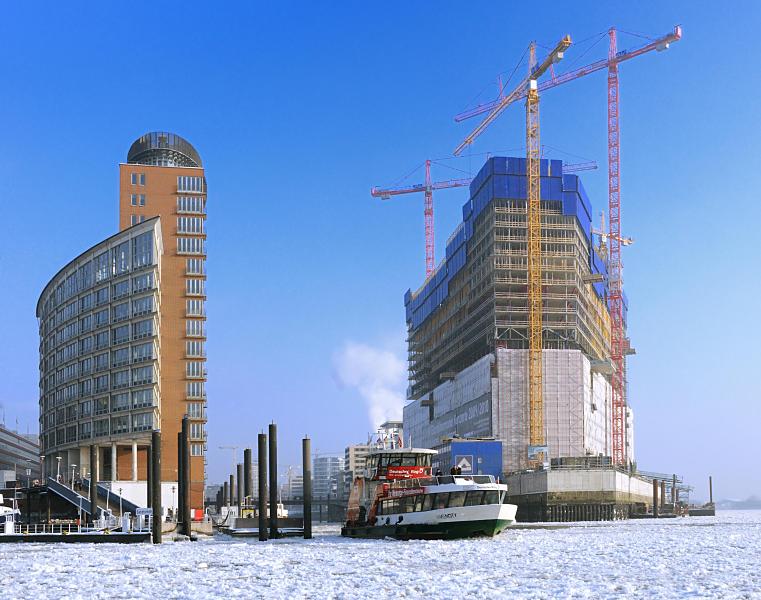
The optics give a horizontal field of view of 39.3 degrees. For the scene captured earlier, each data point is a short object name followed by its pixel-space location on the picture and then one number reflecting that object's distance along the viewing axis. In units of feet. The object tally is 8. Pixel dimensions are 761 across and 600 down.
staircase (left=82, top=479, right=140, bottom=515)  390.73
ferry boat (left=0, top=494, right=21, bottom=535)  276.62
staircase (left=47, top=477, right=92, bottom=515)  377.81
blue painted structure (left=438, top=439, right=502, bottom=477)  508.94
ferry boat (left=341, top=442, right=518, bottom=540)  233.76
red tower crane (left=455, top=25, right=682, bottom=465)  637.71
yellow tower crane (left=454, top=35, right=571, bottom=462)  595.06
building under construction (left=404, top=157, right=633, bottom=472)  599.57
